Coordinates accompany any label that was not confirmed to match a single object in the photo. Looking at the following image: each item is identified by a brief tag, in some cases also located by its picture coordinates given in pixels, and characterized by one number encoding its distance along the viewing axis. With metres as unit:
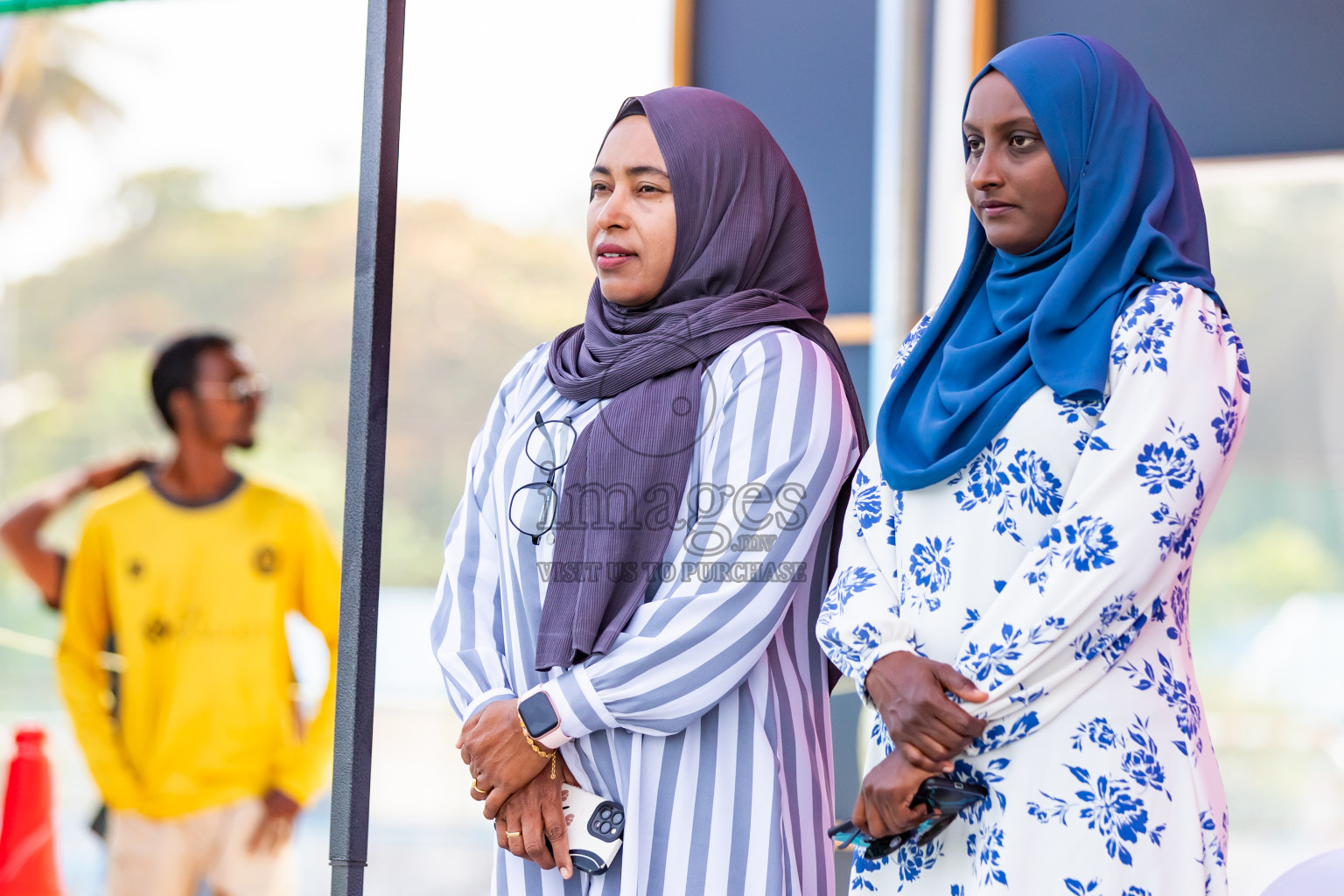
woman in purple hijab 5.50
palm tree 14.10
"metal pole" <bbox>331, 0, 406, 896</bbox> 5.55
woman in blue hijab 5.32
